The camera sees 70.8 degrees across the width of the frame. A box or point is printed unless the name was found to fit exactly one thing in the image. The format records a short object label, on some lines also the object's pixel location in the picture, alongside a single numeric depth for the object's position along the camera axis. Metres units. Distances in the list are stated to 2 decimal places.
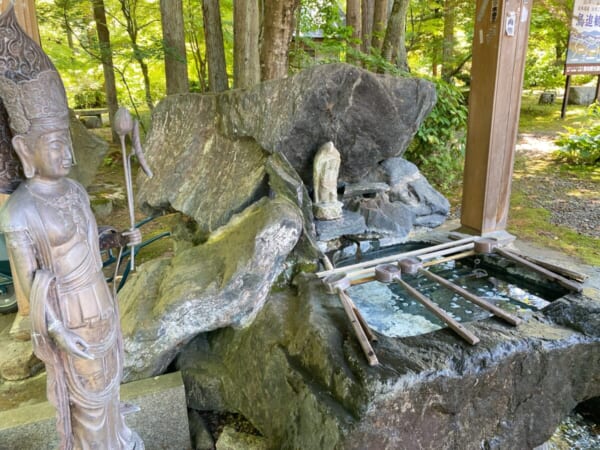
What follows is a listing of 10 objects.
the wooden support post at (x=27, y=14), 3.53
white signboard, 8.34
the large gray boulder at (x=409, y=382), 2.26
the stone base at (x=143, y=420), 2.69
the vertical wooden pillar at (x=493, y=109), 3.91
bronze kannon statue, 1.71
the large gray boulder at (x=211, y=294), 3.05
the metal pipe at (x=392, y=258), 3.39
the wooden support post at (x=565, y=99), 10.63
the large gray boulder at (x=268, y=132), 3.89
